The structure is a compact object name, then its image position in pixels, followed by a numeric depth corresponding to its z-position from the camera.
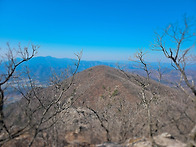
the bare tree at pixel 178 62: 8.18
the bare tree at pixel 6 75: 8.02
